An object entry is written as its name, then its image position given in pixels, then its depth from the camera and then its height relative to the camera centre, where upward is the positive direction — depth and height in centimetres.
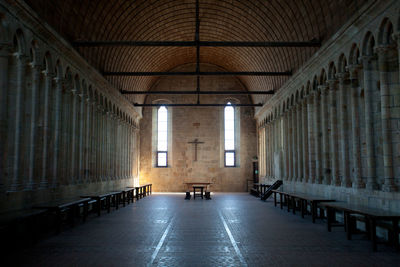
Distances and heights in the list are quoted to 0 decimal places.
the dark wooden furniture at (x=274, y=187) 2223 -108
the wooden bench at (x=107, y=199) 1463 -132
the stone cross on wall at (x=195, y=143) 3228 +220
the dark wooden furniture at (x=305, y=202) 1278 -122
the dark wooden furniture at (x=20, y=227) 872 -148
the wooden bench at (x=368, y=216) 831 -118
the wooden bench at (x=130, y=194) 2109 -149
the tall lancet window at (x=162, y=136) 3259 +284
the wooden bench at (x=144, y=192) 2384 -165
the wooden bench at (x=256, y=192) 2600 -164
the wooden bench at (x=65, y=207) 1058 -108
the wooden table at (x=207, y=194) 2417 -163
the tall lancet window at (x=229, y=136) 3266 +283
